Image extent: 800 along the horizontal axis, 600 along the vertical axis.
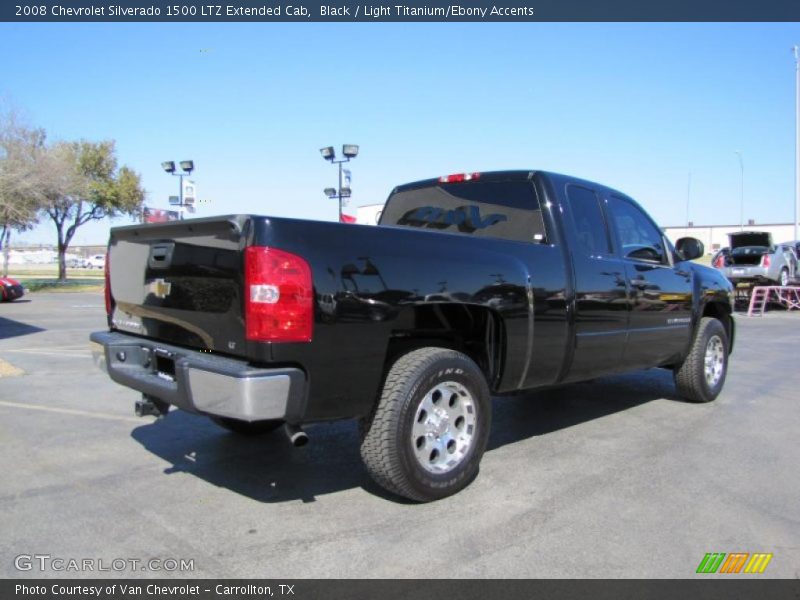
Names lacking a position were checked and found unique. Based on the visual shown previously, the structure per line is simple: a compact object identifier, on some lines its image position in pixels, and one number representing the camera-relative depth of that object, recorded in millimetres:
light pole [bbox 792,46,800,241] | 26772
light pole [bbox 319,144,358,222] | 19516
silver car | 18078
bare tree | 25266
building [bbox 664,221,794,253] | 69500
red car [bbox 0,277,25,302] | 20125
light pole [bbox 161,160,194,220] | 22531
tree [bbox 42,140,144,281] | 32031
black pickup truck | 3018
